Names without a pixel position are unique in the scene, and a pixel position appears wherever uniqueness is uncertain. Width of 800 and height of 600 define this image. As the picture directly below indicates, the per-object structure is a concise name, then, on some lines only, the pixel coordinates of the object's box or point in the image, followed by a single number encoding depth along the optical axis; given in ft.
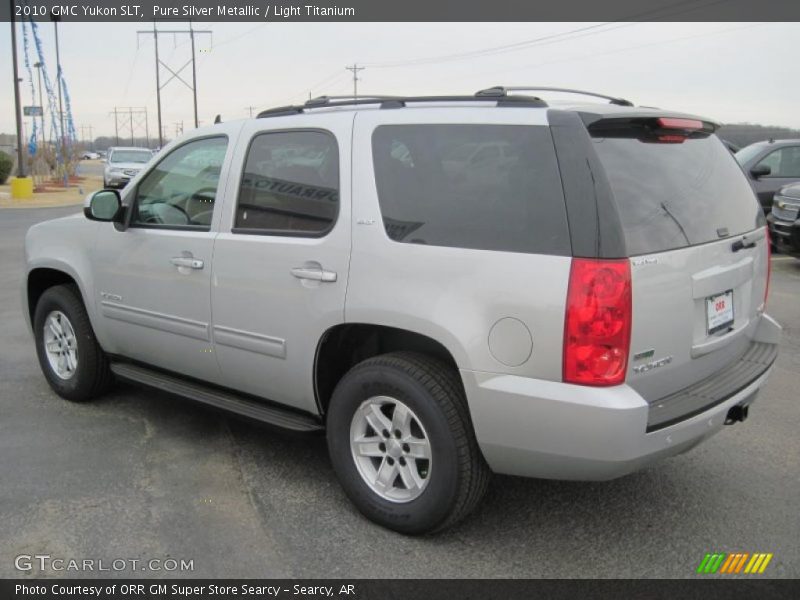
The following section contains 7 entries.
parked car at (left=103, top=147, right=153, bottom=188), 94.32
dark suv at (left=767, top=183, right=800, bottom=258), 33.58
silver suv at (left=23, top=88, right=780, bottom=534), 9.19
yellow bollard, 85.05
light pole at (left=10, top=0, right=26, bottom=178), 78.88
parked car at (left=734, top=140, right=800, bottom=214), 41.83
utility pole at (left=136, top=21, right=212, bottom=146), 178.50
